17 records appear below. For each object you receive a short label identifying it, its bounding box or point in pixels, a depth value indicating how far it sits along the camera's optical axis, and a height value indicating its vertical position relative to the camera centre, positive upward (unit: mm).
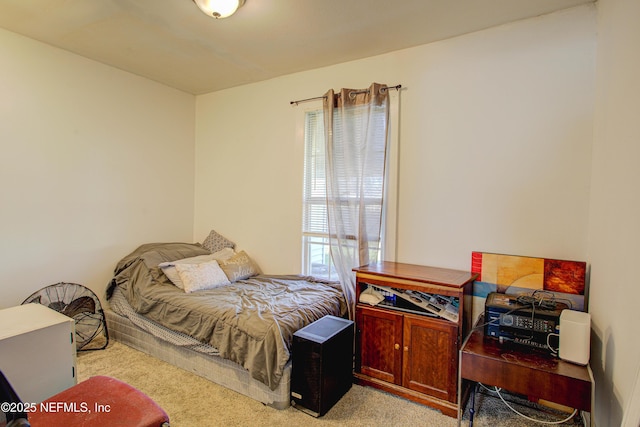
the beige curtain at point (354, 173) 2803 +281
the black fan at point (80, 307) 2816 -969
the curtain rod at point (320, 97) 2768 +1014
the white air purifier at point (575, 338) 1649 -642
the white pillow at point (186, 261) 3004 -606
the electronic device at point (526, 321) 1783 -621
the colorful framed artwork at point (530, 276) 2088 -449
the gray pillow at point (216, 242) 3814 -485
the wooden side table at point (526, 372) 1562 -819
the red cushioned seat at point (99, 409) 1323 -893
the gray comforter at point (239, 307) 2113 -801
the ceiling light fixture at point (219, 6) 2061 +1239
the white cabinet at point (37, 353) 1726 -859
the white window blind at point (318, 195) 2914 +88
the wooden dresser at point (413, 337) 2107 -888
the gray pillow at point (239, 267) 3268 -669
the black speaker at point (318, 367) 2039 -1041
